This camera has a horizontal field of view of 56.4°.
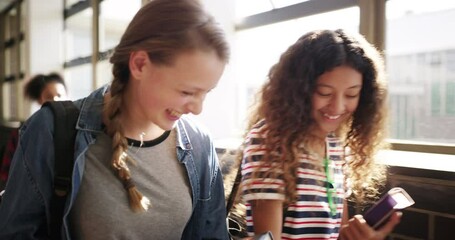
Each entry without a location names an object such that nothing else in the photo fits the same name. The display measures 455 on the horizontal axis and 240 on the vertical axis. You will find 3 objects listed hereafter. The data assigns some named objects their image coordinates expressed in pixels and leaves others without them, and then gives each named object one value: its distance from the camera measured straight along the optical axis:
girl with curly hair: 1.07
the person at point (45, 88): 2.79
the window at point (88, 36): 3.94
